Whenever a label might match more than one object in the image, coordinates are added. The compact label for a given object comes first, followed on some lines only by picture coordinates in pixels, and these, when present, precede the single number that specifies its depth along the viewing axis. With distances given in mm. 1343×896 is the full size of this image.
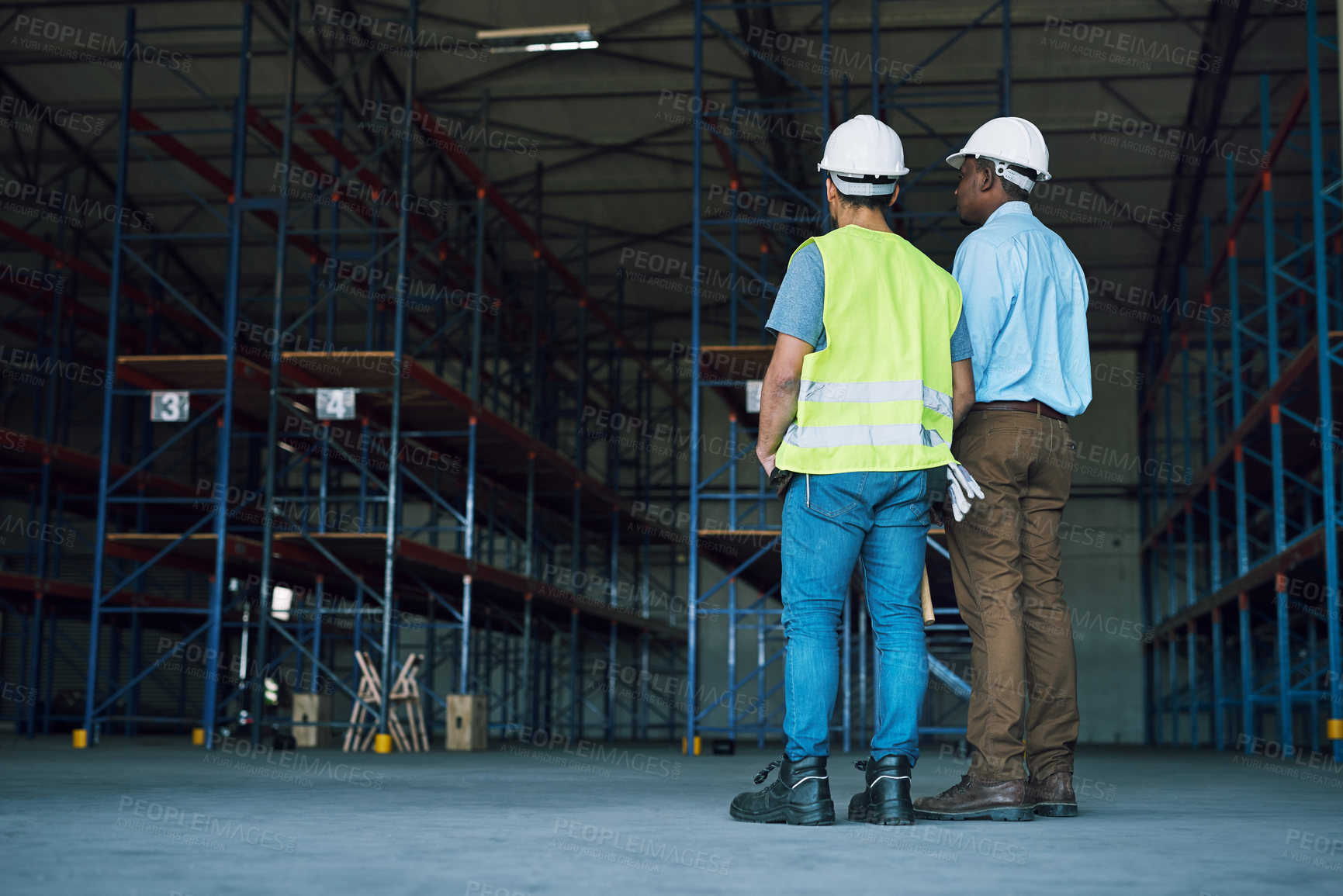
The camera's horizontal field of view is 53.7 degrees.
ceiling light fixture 14727
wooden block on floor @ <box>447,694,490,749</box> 13305
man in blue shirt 4105
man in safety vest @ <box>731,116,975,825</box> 3779
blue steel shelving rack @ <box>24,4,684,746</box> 12133
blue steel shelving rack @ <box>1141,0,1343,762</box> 11719
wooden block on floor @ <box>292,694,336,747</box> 13633
